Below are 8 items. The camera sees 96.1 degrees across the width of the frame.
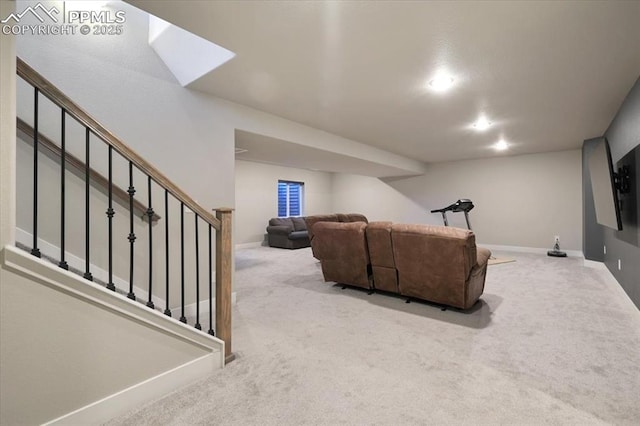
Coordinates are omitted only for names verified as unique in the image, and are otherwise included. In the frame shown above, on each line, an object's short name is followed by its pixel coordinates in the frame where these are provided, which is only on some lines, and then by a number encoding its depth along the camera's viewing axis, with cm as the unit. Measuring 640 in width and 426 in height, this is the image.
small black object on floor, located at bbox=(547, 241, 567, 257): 584
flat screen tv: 288
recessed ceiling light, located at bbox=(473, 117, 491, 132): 391
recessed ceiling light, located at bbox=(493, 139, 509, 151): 519
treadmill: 598
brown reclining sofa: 279
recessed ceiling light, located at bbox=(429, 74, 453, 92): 259
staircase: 126
